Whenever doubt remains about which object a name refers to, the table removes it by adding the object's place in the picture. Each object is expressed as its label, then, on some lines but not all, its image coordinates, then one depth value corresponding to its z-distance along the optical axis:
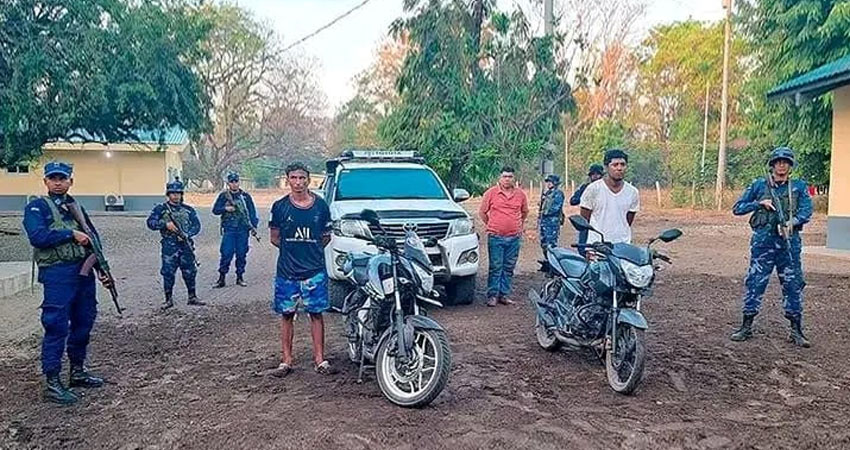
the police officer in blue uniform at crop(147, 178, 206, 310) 8.91
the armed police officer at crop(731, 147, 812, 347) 6.84
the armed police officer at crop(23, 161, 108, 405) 5.28
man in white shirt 6.52
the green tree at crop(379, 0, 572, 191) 17.31
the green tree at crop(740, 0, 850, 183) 21.47
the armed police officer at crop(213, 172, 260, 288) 10.60
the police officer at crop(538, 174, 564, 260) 12.73
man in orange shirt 8.93
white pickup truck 8.33
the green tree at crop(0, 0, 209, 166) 13.77
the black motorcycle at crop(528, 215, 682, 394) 5.39
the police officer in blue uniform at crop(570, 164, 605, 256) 10.91
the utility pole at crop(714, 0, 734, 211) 28.33
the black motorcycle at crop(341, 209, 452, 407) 5.05
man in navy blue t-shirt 5.91
